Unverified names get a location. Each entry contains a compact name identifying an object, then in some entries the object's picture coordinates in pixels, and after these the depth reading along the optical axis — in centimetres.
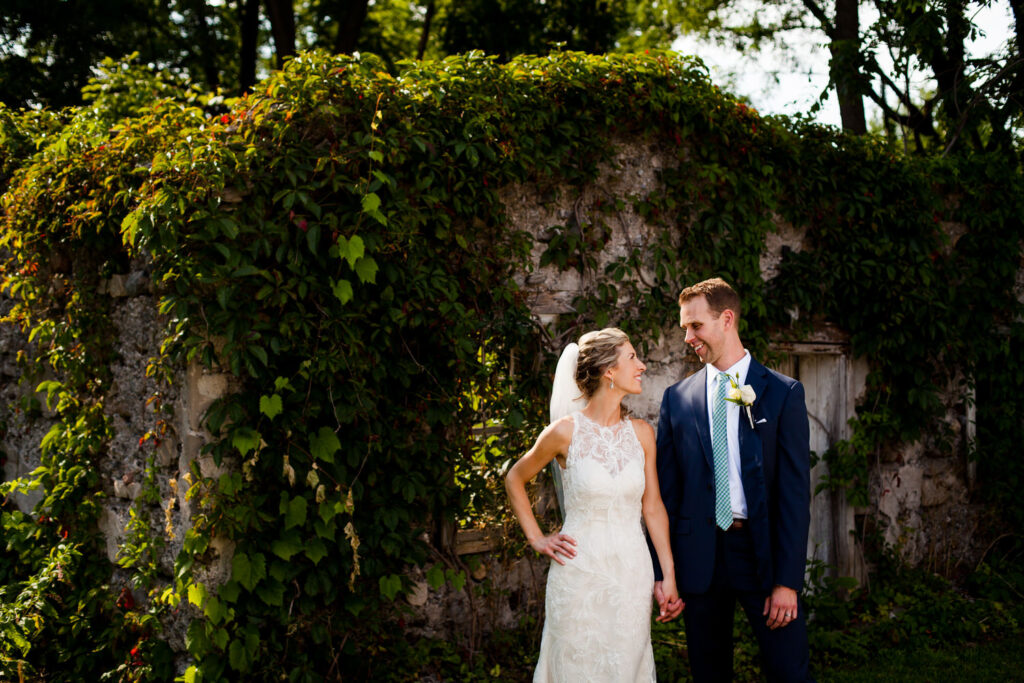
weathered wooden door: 664
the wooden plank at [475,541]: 511
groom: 342
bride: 348
